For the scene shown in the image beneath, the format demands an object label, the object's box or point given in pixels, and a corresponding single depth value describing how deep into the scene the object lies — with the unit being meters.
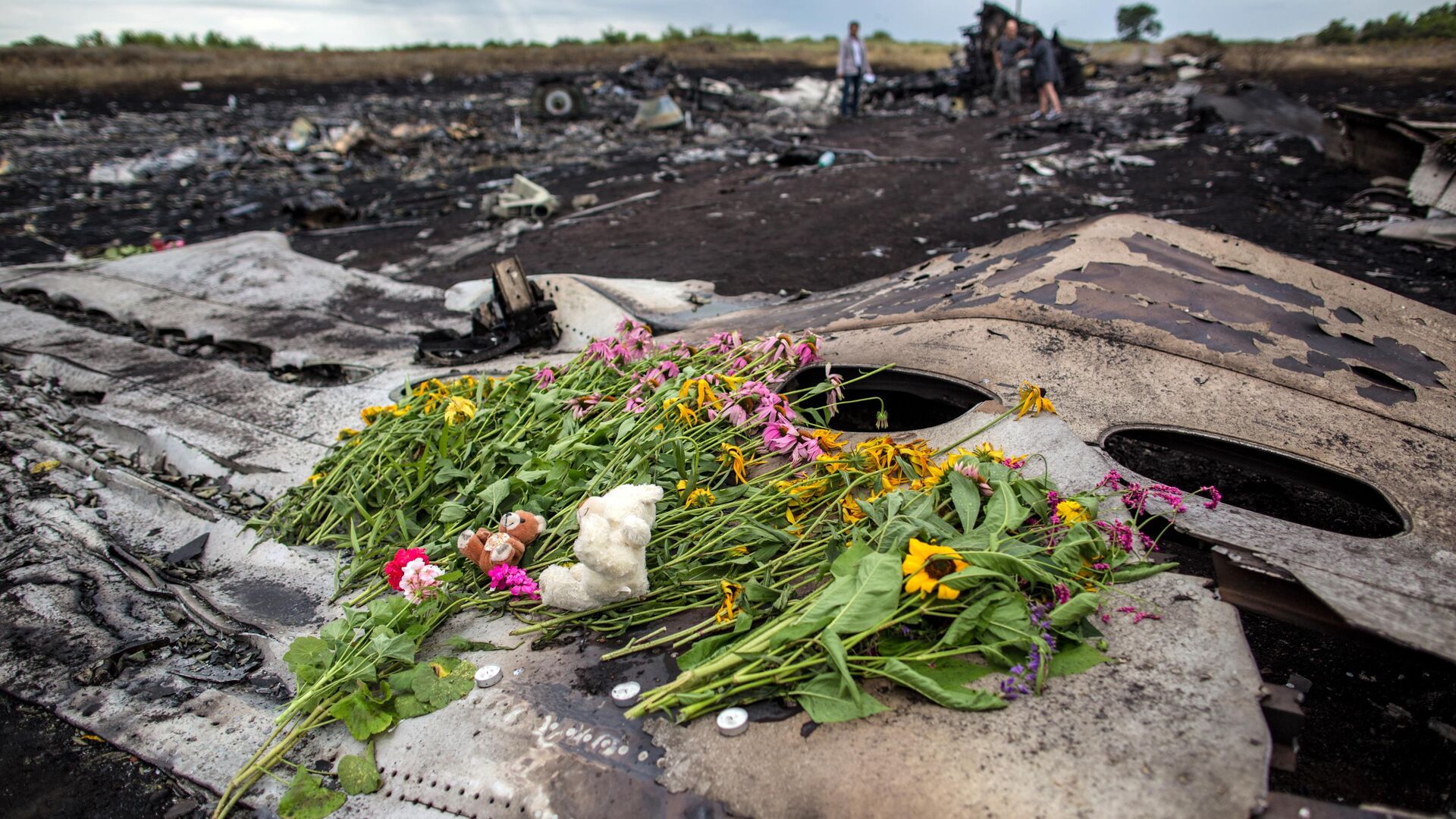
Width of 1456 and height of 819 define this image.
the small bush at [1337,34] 26.00
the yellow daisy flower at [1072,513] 2.02
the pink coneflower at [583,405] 3.11
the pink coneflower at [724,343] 3.24
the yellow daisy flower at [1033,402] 2.51
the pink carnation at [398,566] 2.53
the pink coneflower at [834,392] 2.83
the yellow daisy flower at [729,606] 2.08
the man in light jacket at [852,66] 16.45
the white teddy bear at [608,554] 2.13
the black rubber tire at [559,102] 17.19
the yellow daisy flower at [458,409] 3.14
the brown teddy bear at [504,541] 2.49
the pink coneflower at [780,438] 2.59
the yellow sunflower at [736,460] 2.54
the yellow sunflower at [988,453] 2.30
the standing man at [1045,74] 14.80
